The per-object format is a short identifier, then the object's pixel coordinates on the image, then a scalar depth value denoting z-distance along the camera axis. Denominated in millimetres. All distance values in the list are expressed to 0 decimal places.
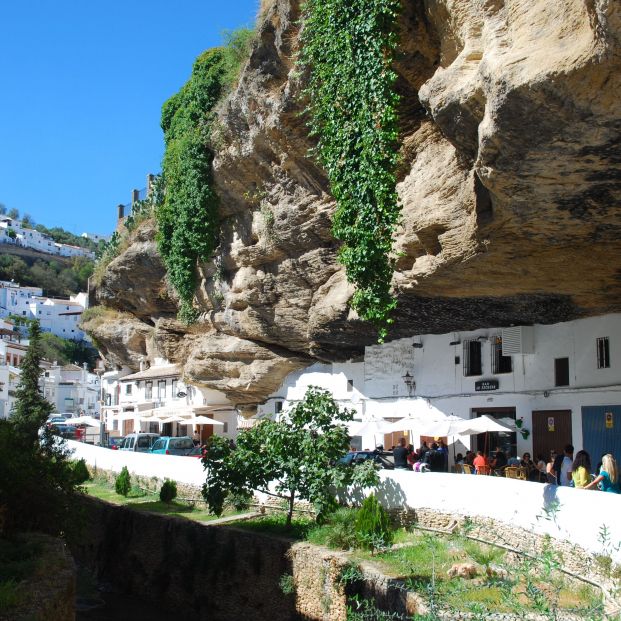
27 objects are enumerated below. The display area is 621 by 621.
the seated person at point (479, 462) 16844
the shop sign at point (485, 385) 19656
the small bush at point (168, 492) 20969
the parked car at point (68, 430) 45200
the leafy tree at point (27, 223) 164500
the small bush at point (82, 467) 24606
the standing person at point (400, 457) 17641
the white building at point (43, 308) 119375
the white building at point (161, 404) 32344
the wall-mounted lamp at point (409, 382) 21969
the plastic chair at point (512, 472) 16094
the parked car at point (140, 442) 30656
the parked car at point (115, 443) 33031
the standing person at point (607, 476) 11539
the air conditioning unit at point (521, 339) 18719
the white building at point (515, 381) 16938
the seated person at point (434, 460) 18062
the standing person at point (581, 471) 12359
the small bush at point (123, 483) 23516
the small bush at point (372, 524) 13438
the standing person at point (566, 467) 14211
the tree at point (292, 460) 15289
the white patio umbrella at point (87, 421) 44425
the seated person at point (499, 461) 17281
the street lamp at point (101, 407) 42438
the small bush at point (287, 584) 13805
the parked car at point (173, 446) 27719
